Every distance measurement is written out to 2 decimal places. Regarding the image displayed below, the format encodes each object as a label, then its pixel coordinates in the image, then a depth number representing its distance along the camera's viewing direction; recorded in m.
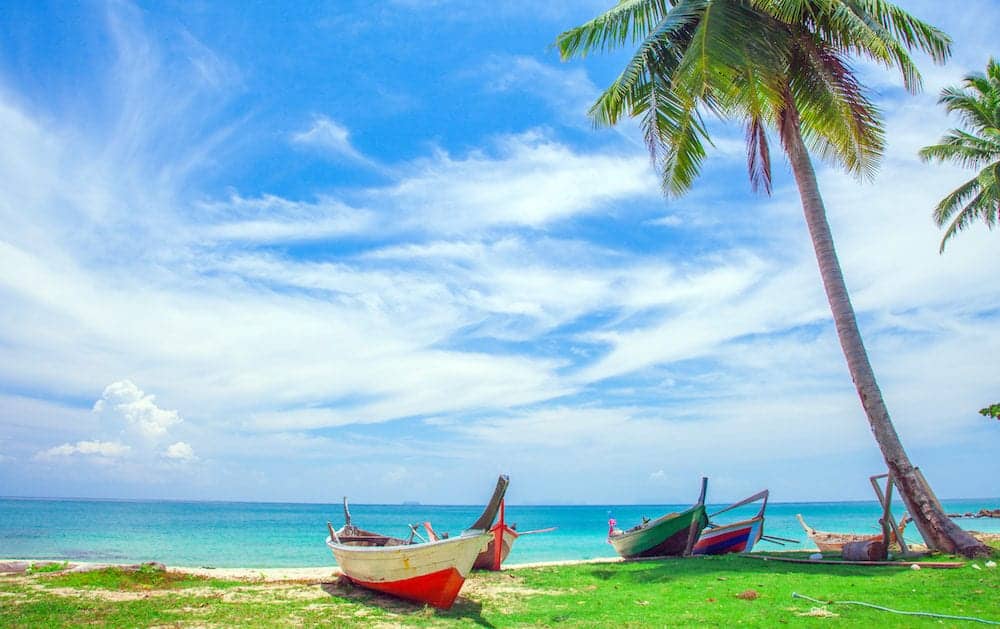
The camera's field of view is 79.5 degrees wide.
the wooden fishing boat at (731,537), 17.02
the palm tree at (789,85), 11.84
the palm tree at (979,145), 18.27
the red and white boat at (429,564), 9.46
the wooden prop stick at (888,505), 12.73
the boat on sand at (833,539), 15.38
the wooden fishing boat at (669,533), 16.62
